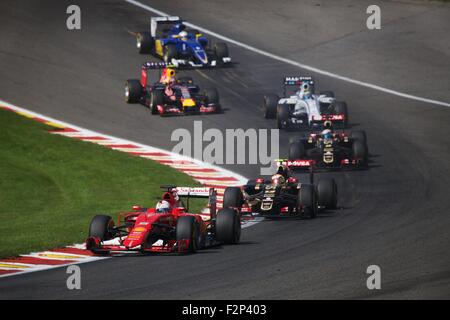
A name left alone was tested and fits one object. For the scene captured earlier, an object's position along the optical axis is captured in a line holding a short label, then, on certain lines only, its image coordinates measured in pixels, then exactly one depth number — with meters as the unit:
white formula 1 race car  40.44
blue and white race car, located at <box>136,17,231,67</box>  48.81
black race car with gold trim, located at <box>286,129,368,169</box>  34.88
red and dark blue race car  42.44
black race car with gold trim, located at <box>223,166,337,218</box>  28.06
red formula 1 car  23.53
